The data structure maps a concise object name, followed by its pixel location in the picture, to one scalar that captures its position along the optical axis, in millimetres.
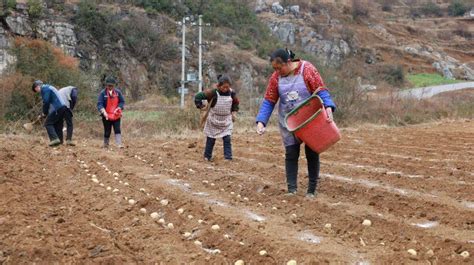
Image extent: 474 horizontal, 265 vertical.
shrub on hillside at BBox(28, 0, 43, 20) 34656
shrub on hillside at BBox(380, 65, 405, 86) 49947
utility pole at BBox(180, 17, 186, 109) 29948
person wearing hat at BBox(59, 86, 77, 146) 9758
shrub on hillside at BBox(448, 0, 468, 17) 83375
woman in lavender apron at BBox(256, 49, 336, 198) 5090
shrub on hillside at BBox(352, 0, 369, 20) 70750
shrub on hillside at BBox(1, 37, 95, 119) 16578
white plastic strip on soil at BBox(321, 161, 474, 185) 6056
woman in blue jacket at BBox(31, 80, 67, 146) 9484
